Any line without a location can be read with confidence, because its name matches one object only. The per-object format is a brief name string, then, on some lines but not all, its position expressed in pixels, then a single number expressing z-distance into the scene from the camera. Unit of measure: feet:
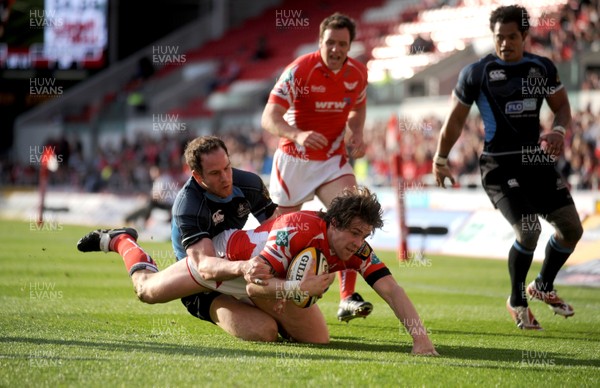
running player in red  59.00
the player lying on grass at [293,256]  42.86
